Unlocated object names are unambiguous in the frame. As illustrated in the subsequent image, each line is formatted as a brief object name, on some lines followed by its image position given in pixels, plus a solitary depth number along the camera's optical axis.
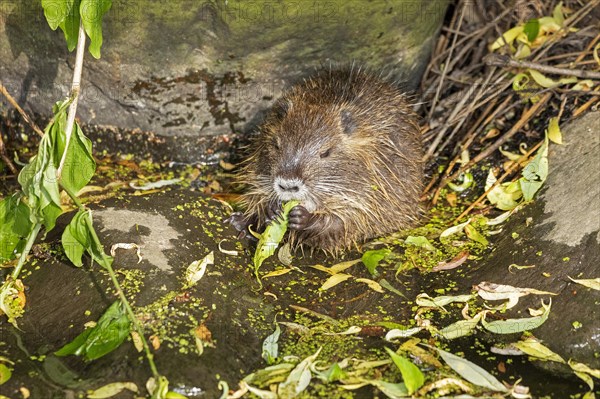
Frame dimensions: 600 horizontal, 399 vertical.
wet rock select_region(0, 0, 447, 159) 4.49
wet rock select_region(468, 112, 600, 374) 3.48
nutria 4.16
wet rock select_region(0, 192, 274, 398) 3.13
